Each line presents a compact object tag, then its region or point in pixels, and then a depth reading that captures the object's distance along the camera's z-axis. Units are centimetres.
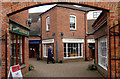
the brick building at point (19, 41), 453
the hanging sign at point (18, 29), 423
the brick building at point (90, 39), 1173
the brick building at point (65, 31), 1010
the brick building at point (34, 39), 1306
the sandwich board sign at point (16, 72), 340
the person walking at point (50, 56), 933
